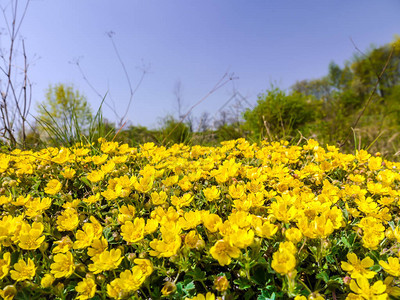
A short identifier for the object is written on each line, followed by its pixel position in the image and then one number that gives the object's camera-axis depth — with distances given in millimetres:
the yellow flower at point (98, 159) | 264
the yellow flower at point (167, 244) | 143
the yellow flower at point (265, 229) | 145
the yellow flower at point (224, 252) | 139
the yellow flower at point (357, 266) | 140
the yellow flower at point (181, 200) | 192
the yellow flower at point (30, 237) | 160
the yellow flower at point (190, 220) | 160
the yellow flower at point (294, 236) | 146
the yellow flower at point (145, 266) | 141
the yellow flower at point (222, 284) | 138
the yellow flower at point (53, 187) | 214
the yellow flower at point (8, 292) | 141
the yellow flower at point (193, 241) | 149
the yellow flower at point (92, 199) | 205
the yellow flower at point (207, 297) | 133
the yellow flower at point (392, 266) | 135
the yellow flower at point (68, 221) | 175
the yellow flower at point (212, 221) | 154
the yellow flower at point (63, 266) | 150
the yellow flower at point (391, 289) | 133
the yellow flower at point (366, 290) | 128
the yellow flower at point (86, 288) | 139
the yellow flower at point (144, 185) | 205
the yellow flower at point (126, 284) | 135
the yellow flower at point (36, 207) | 190
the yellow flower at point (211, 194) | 194
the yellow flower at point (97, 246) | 156
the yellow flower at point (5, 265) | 149
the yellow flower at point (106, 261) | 144
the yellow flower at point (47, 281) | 145
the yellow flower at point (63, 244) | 160
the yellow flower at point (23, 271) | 149
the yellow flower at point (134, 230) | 160
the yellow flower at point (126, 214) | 175
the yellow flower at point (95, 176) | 225
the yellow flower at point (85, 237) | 158
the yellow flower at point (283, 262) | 128
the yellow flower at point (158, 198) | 195
